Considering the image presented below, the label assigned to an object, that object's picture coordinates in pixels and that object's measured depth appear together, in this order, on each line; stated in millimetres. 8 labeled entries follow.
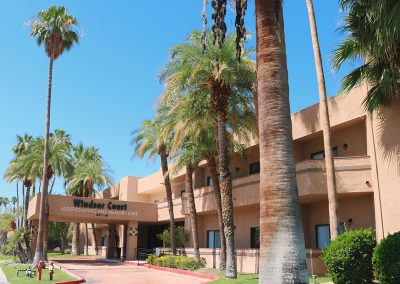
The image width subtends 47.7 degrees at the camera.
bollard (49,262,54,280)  21234
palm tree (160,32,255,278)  21000
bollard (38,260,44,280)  20864
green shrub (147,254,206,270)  27000
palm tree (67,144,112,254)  50219
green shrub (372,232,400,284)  11609
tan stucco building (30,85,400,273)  18453
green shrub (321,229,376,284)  13602
